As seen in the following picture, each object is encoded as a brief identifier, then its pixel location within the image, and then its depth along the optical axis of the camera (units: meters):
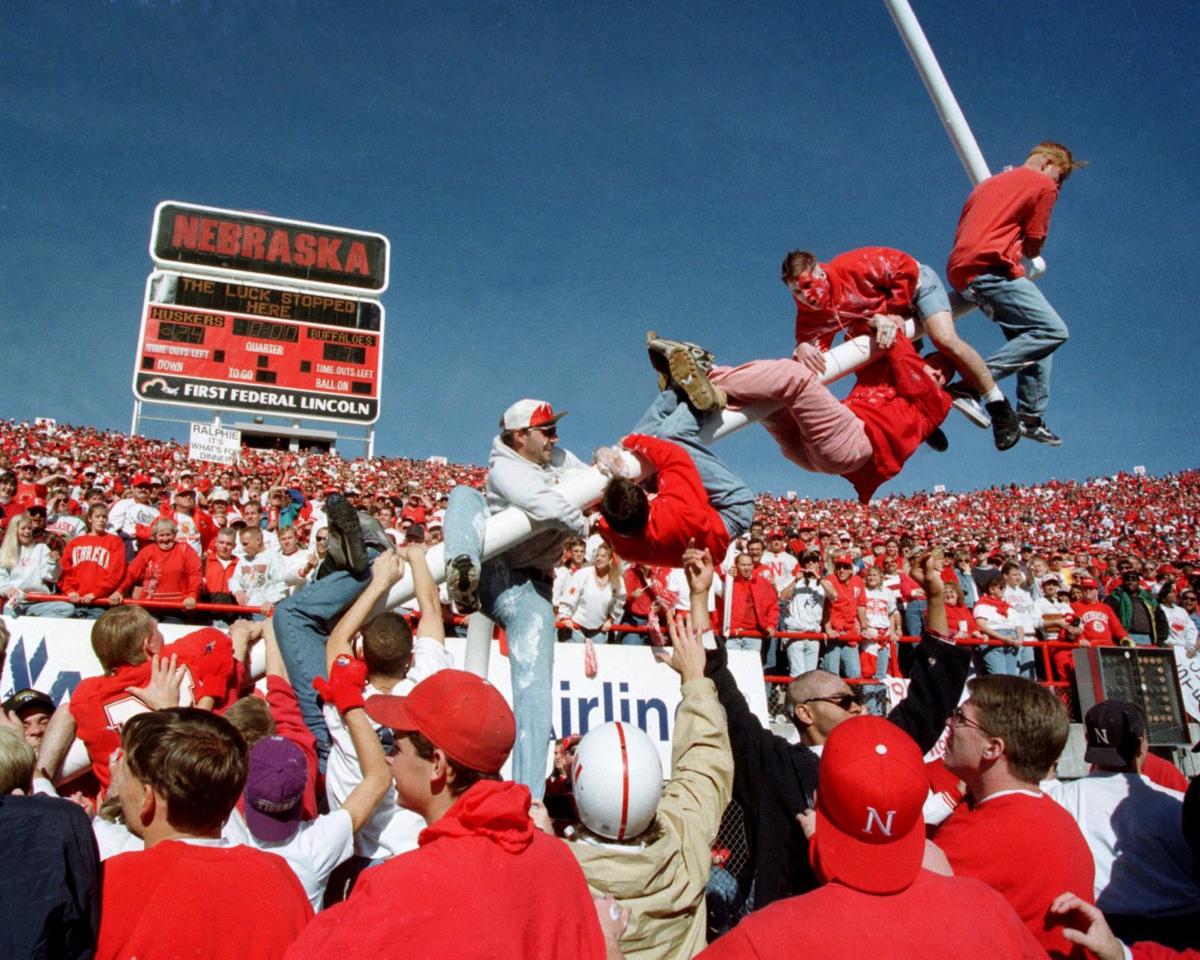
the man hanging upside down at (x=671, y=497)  4.30
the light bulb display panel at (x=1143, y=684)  9.55
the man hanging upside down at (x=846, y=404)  4.62
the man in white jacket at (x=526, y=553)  4.14
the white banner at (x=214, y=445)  20.66
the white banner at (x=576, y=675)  6.91
